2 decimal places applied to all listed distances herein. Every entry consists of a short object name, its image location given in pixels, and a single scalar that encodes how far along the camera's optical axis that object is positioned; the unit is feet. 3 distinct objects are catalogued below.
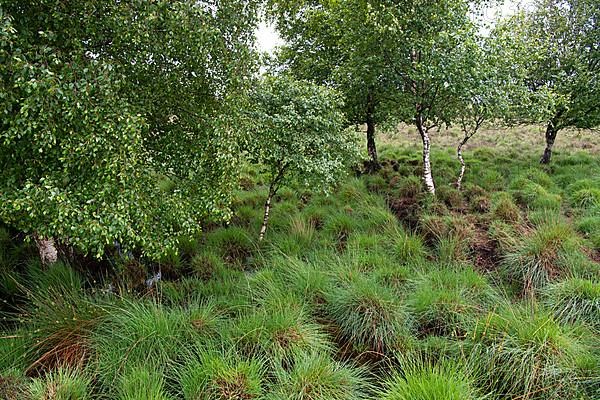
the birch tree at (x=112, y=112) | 13.35
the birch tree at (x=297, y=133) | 23.38
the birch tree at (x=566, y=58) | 34.32
